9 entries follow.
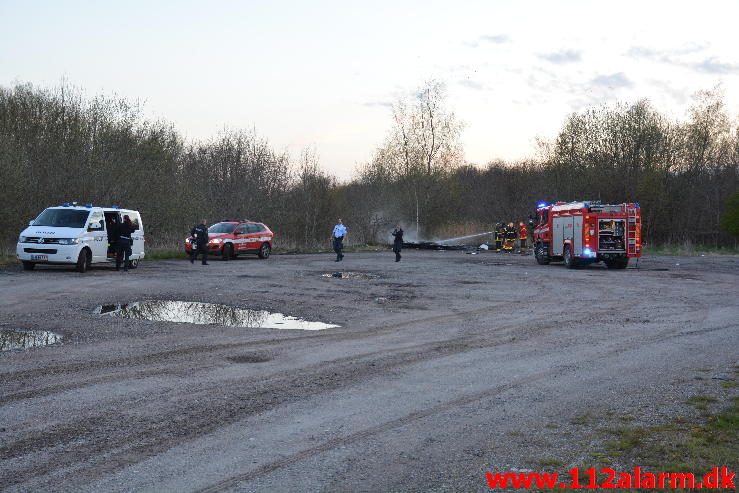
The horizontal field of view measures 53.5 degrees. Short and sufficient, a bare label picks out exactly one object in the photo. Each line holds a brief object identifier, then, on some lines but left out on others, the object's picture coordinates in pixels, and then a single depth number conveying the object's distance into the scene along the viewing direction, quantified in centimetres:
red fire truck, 2839
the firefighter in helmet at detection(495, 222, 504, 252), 4403
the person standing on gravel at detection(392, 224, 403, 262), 3209
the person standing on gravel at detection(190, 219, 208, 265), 2788
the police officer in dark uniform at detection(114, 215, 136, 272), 2367
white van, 2211
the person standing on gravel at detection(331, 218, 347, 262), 3050
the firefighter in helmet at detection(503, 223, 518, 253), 4241
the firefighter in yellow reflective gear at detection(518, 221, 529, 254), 4031
